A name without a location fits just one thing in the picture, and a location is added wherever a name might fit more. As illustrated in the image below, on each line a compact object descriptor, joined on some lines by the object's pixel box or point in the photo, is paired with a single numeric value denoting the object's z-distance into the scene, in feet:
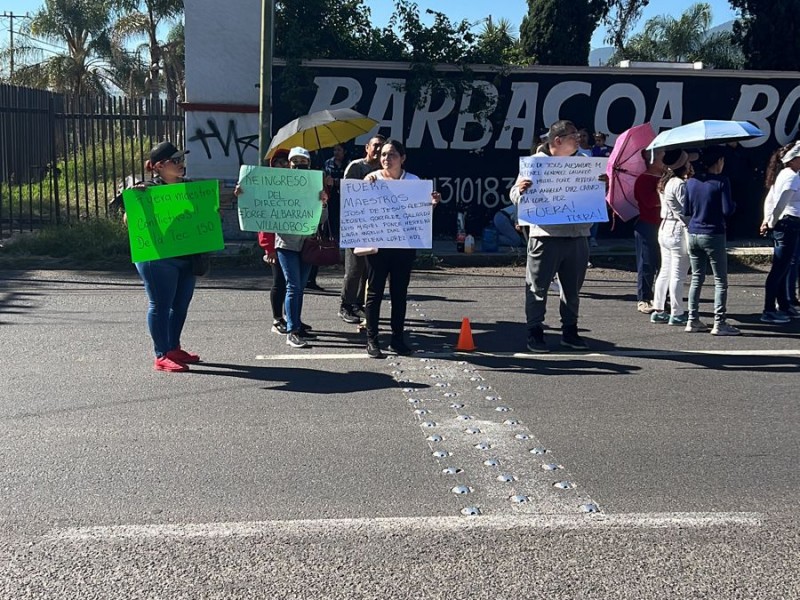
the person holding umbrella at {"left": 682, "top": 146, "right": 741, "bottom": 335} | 27.68
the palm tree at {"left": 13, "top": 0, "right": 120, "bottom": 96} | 123.85
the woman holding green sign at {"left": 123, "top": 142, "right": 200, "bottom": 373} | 23.12
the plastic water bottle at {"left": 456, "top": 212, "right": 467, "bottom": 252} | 44.32
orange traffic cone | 25.90
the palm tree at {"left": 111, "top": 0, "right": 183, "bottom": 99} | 115.03
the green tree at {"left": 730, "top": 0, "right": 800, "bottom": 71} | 63.05
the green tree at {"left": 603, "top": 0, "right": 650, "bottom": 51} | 96.17
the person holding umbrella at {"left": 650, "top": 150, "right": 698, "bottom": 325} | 28.53
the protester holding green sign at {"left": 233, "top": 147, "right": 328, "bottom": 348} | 25.89
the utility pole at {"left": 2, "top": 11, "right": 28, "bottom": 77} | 161.89
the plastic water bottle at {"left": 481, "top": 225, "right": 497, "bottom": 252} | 44.57
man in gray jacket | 25.04
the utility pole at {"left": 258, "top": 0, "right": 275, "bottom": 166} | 39.93
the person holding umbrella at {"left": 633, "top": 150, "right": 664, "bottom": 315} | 29.96
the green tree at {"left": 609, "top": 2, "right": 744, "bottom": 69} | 122.11
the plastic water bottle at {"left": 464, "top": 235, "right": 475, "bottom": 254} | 44.09
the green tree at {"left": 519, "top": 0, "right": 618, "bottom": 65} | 67.26
